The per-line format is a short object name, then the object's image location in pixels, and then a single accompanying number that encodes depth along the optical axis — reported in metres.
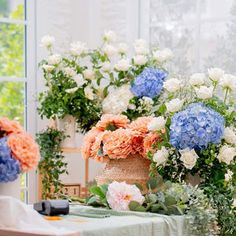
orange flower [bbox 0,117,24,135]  2.58
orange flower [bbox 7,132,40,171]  2.52
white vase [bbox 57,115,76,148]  4.81
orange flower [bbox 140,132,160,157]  3.73
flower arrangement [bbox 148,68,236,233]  3.53
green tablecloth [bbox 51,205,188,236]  2.84
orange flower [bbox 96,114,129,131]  3.94
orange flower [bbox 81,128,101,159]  3.97
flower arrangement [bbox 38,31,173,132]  4.52
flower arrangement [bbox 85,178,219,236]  3.27
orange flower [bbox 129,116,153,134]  3.83
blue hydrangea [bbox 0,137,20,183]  2.49
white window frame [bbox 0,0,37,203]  5.07
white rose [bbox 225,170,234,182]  3.76
